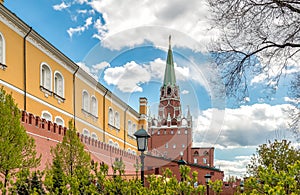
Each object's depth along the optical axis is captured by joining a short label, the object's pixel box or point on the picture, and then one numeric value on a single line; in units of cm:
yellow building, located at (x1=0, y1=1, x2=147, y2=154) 1263
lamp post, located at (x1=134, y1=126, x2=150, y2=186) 661
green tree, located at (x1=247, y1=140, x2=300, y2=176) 1208
